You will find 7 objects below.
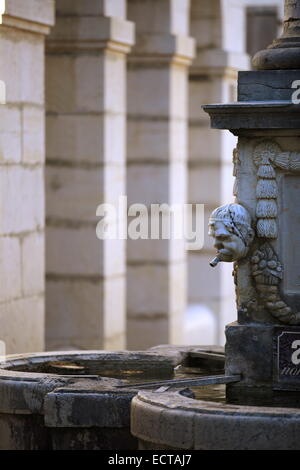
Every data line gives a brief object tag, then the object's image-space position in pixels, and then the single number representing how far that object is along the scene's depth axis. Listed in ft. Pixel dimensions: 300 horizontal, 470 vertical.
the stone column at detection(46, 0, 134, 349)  50.01
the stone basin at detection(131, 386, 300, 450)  26.00
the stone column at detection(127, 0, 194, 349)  56.90
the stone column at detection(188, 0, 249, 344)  64.34
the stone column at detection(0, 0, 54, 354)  40.83
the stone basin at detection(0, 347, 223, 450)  28.40
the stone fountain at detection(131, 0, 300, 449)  30.35
